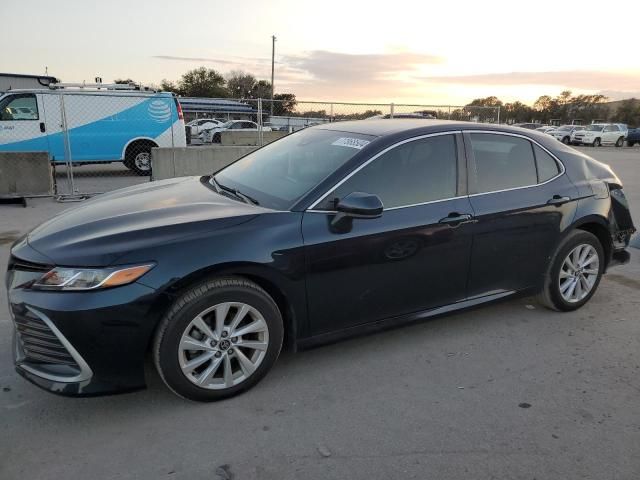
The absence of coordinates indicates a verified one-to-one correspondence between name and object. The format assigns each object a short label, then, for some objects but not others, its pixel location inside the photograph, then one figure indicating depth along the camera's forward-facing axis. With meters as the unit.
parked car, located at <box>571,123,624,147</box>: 33.50
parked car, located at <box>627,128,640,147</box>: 35.50
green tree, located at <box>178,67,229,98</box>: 66.16
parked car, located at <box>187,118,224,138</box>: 30.02
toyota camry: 2.67
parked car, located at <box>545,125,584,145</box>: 35.56
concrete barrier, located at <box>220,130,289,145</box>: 21.83
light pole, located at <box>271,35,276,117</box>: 57.31
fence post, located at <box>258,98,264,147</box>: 12.01
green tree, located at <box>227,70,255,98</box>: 72.25
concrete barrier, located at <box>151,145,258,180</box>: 10.24
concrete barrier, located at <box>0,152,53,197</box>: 8.75
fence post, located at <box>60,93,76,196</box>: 9.26
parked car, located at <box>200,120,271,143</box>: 27.30
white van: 11.81
